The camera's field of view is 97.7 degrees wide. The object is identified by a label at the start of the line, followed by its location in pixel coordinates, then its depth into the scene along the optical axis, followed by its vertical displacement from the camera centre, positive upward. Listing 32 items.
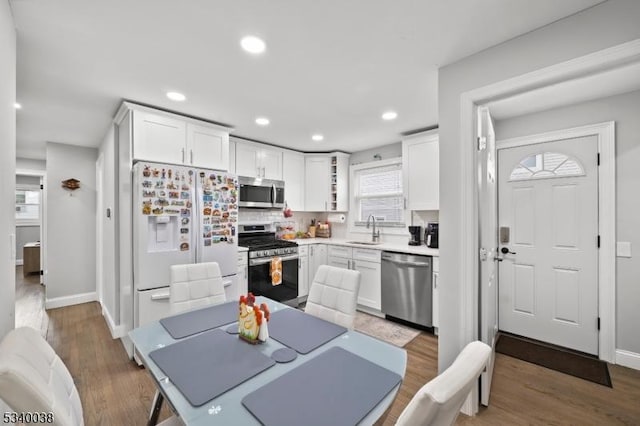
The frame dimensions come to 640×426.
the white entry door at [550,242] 2.66 -0.32
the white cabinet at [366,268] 3.65 -0.77
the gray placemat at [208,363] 1.02 -0.64
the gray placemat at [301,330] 1.39 -0.65
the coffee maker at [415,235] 3.83 -0.33
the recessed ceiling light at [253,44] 1.73 +1.07
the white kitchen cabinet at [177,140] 2.65 +0.76
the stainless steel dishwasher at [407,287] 3.17 -0.91
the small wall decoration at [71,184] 4.16 +0.44
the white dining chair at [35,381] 0.74 -0.50
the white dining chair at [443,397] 0.69 -0.47
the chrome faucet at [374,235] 4.36 -0.37
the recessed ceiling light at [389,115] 3.00 +1.06
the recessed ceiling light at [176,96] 2.46 +1.05
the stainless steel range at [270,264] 3.49 -0.68
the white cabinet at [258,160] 3.86 +0.75
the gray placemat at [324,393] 0.89 -0.65
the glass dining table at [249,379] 0.90 -0.65
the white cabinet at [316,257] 4.20 -0.68
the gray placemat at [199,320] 1.52 -0.64
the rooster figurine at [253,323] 1.38 -0.56
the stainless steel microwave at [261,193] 3.83 +0.28
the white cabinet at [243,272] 3.37 -0.73
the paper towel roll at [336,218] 4.81 -0.11
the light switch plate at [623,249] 2.44 -0.34
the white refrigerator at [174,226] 2.56 -0.14
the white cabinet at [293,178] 4.41 +0.54
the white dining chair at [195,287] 1.99 -0.55
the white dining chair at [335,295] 1.83 -0.58
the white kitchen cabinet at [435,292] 3.09 -0.89
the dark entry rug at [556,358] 2.37 -1.39
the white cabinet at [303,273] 4.04 -0.89
